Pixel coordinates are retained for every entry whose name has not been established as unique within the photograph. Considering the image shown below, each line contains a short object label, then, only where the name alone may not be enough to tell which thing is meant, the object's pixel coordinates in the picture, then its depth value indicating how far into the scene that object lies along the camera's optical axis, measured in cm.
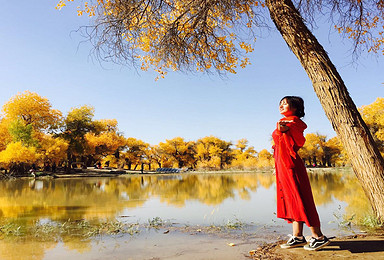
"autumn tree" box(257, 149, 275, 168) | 3494
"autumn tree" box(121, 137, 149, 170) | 4653
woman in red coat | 258
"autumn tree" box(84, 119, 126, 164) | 3638
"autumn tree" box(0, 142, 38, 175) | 2414
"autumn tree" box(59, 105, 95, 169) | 3284
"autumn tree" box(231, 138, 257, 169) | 5434
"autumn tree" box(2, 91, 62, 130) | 2916
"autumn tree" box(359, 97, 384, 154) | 2723
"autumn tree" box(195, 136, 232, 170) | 5219
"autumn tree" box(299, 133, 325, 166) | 5319
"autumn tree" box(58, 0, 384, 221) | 300
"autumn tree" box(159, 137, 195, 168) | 5331
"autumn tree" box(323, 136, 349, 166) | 5431
